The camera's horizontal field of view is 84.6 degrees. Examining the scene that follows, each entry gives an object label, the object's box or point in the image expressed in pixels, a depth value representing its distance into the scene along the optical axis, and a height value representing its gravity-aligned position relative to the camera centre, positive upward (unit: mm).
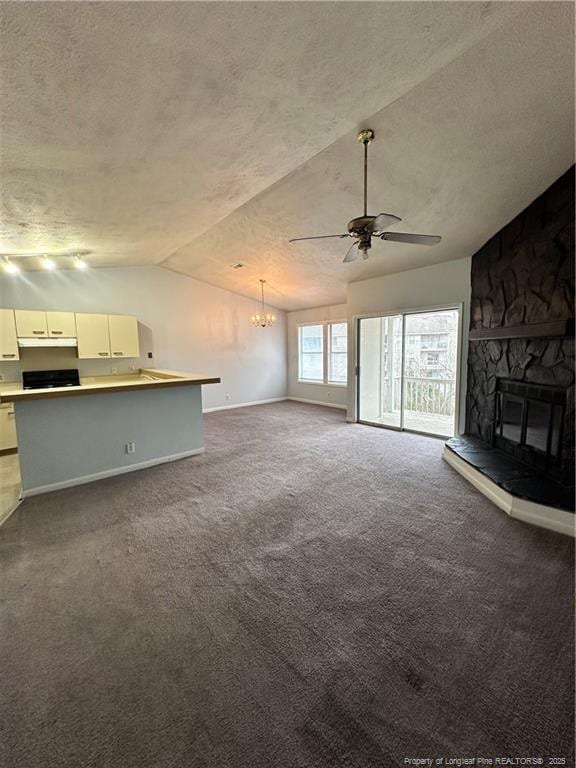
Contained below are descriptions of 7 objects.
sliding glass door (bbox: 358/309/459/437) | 6117 -478
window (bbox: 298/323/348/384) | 7402 -121
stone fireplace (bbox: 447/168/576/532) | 2812 -104
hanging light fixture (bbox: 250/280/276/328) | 6863 +655
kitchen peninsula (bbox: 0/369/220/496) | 3191 -880
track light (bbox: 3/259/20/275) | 4323 +1234
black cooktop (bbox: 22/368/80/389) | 4902 -406
